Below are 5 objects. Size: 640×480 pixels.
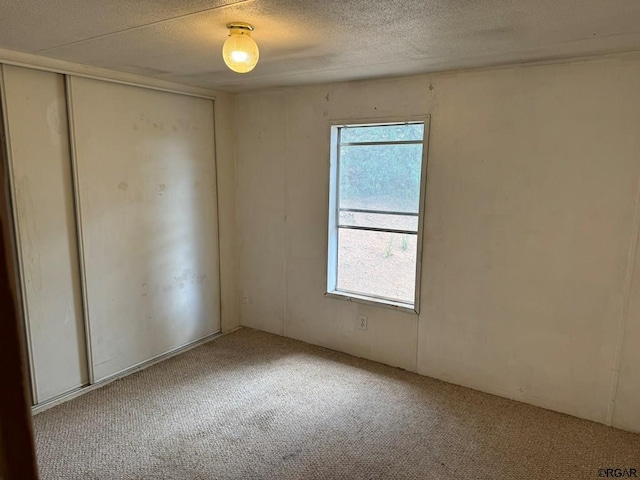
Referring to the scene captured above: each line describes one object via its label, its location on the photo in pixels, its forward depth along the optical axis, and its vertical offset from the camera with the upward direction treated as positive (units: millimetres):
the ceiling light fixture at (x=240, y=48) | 1941 +555
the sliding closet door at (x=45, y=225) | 2594 -345
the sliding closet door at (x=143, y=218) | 2990 -352
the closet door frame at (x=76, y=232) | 2562 -388
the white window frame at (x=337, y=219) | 3133 -359
